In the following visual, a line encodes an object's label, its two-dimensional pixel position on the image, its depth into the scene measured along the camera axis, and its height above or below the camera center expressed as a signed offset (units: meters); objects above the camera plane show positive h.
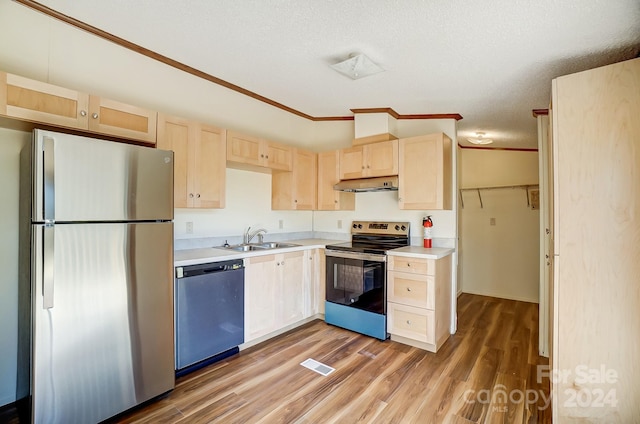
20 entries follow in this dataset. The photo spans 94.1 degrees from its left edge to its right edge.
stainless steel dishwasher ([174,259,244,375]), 2.25 -0.80
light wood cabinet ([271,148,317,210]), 3.52 +0.33
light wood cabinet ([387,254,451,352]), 2.79 -0.86
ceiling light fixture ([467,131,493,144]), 4.08 +1.03
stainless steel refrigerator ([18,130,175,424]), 1.55 -0.37
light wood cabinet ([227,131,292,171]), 2.82 +0.62
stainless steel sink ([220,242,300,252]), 3.09 -0.36
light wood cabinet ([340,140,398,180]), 3.25 +0.60
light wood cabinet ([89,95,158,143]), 1.95 +0.65
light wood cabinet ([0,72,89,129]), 1.63 +0.65
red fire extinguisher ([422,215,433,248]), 3.26 -0.18
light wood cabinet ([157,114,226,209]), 2.38 +0.46
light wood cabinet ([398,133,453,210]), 2.99 +0.42
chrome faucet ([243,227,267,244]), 3.31 -0.24
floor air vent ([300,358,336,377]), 2.43 -1.30
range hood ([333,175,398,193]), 3.20 +0.32
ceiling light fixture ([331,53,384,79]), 2.22 +1.14
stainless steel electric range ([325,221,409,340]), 3.03 -0.74
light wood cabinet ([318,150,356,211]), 3.63 +0.36
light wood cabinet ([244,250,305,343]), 2.74 -0.79
